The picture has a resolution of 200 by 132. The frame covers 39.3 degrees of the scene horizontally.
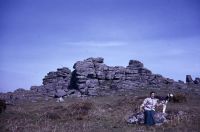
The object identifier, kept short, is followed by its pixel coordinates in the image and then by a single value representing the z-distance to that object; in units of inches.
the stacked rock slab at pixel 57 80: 2856.8
